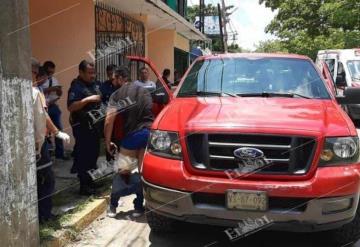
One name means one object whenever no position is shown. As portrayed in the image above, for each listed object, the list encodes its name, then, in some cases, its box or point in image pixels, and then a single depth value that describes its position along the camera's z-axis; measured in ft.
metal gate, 31.53
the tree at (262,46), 199.15
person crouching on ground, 16.72
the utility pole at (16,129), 11.03
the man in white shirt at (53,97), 23.25
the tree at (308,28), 77.46
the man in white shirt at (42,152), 13.21
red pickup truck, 12.06
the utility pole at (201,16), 89.23
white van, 43.24
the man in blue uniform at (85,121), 17.80
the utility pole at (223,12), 101.08
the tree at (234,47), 189.32
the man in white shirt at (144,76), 28.55
